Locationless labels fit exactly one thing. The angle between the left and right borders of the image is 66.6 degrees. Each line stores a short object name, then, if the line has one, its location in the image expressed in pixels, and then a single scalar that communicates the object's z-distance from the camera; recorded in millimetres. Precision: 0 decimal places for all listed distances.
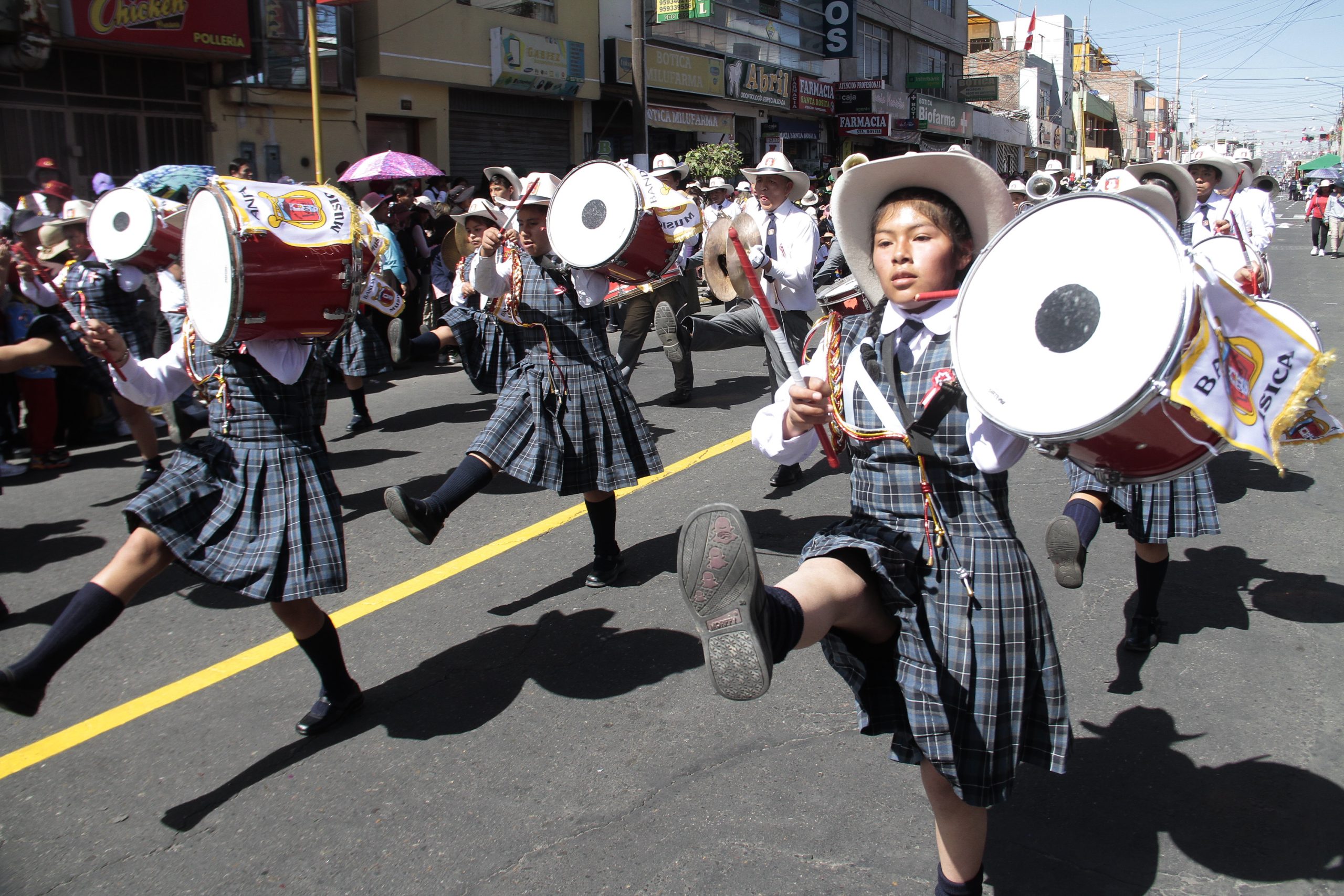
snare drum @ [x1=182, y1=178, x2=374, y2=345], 2967
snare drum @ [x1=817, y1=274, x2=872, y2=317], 2434
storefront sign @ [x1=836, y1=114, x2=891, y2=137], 31375
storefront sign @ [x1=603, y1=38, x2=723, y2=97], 20281
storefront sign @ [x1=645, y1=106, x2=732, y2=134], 21719
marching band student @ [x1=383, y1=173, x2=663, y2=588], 4375
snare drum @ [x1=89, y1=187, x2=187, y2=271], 4535
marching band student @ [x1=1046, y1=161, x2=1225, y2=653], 3637
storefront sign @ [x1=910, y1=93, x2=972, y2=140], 36500
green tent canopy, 40950
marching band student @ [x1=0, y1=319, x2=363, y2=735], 2910
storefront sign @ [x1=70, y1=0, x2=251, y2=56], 11633
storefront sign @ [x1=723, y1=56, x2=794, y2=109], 24750
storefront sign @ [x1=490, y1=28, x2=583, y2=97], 17641
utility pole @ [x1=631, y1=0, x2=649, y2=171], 16156
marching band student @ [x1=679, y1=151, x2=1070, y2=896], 2090
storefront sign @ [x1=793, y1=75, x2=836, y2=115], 28656
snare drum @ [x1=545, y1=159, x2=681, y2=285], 4301
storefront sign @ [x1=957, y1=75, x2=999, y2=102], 43281
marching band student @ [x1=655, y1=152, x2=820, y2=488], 6039
